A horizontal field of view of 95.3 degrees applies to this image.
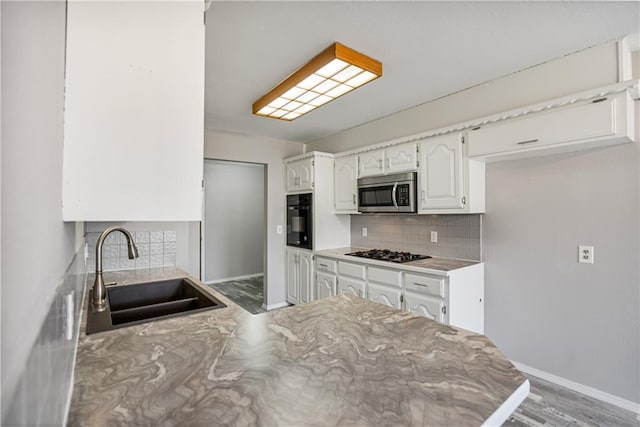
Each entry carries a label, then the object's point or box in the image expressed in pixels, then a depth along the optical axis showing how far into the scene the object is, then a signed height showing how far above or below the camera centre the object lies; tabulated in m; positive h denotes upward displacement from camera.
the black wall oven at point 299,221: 3.75 -0.04
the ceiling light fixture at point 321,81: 1.94 +1.04
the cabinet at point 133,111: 0.65 +0.26
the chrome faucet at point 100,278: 1.34 -0.30
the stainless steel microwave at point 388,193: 2.82 +0.26
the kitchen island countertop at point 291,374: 0.65 -0.43
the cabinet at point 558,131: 1.79 +0.60
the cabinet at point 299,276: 3.72 -0.77
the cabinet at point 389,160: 2.85 +0.61
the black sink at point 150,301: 1.32 -0.49
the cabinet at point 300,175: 3.73 +0.58
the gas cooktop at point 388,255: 2.86 -0.40
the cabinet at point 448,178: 2.46 +0.35
